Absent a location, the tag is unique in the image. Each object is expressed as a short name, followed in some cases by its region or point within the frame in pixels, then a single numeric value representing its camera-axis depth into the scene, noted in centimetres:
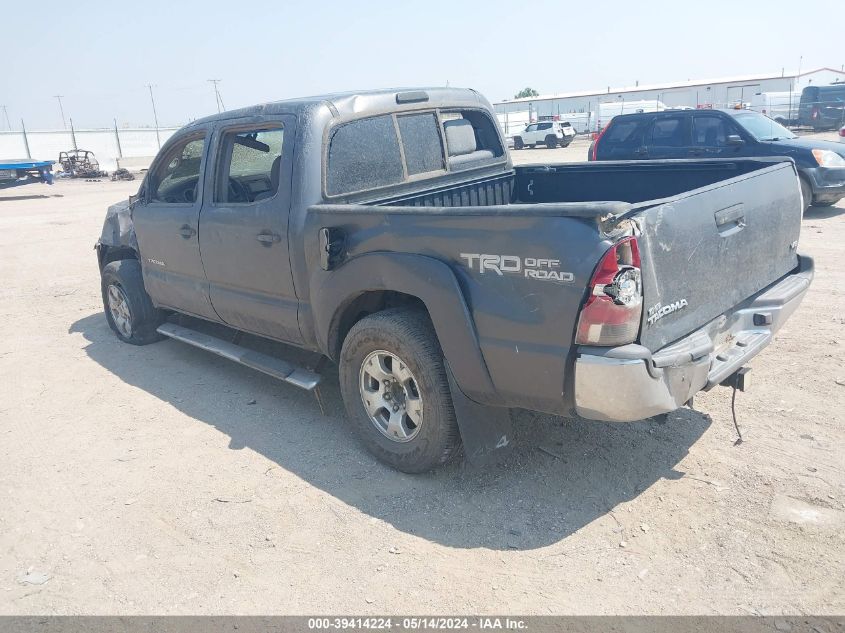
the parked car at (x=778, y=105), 3600
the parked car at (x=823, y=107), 3212
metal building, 4656
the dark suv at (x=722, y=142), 1046
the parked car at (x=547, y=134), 3862
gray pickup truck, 298
